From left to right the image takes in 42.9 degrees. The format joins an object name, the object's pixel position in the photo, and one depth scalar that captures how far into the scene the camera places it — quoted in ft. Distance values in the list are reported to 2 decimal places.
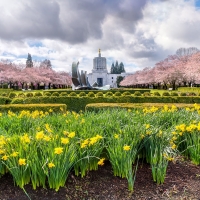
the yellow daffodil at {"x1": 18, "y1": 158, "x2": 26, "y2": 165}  8.39
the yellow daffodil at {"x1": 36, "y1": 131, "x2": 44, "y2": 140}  9.40
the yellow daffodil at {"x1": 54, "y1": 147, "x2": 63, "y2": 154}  8.48
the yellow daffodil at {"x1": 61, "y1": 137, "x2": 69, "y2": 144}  9.22
